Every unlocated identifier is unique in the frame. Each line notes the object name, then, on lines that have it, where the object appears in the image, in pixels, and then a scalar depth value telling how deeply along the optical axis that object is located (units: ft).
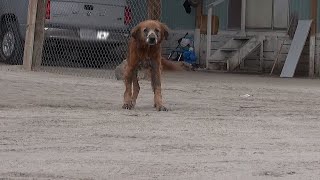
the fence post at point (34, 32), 53.31
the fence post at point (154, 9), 50.47
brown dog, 33.27
